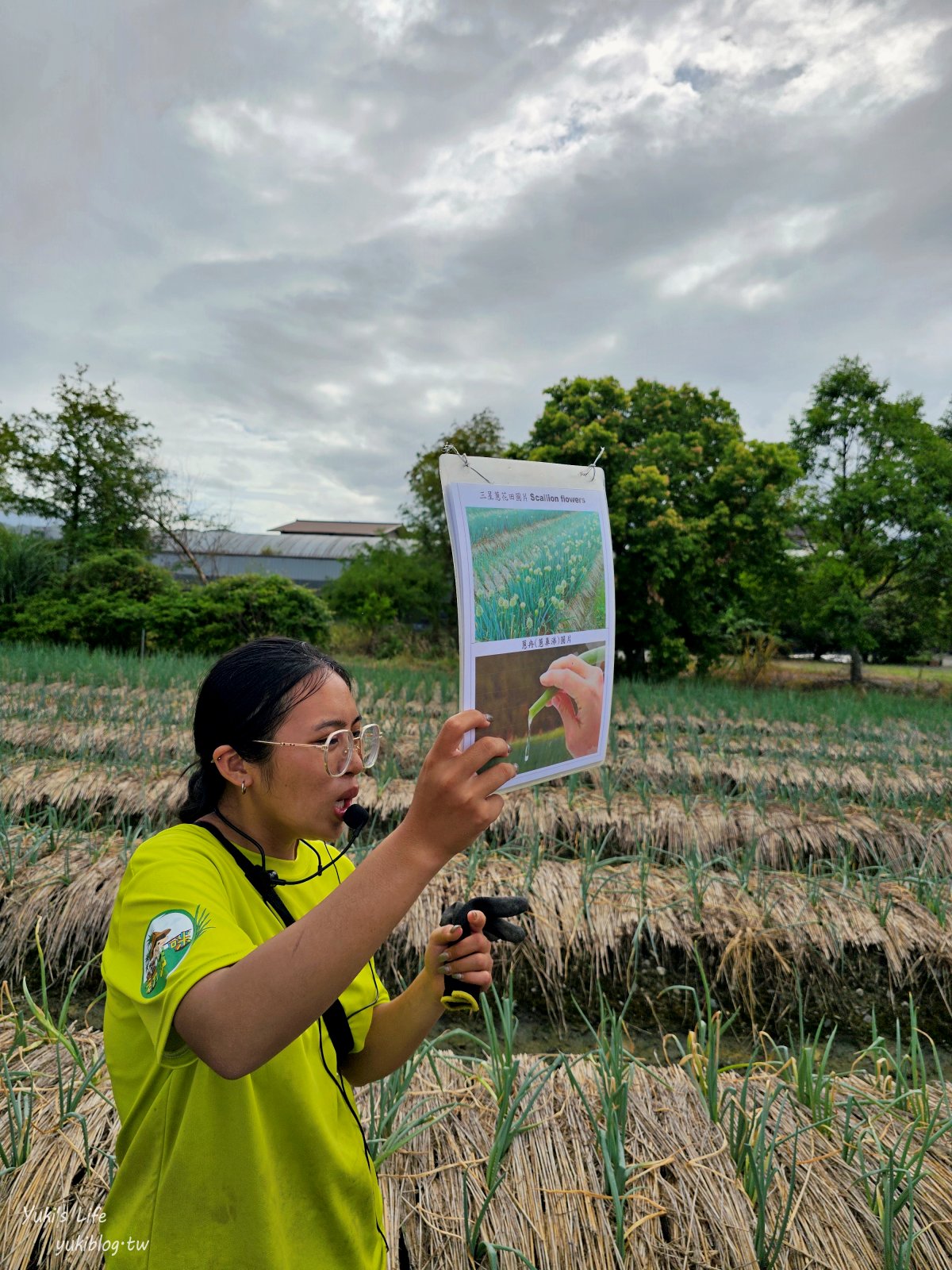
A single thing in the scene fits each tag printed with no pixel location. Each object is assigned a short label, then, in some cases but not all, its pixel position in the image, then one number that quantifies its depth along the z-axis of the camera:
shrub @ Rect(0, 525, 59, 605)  14.15
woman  0.75
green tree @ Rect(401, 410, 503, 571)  16.88
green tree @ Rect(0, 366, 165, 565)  17.41
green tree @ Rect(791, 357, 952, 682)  12.48
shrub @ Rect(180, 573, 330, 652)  13.28
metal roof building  33.17
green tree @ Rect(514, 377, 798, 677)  11.57
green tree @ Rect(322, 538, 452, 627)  17.36
